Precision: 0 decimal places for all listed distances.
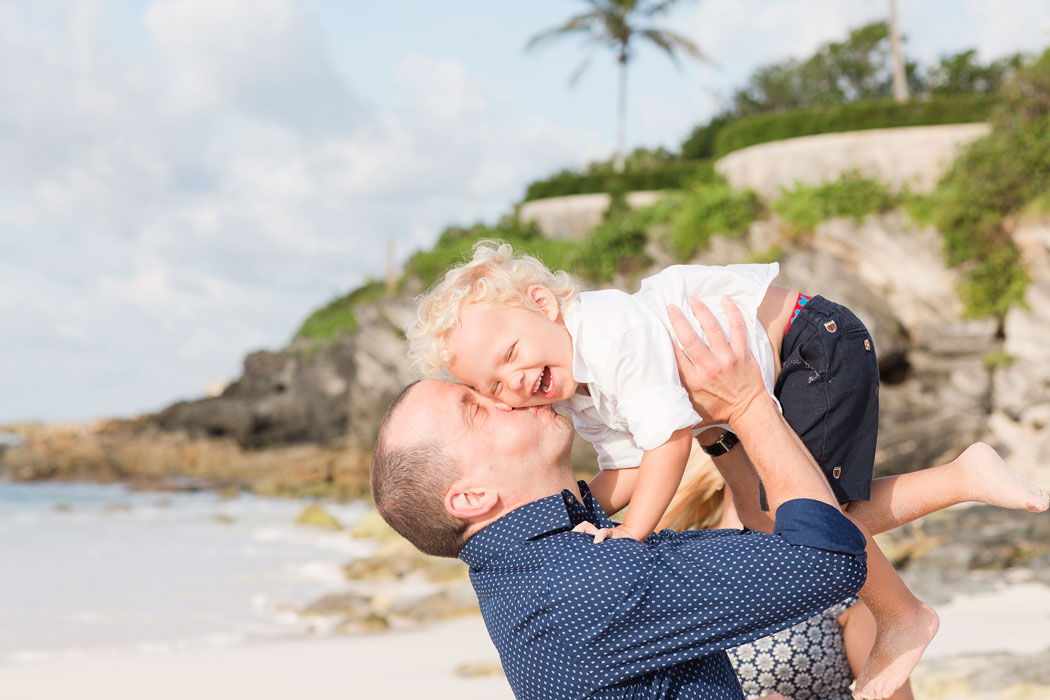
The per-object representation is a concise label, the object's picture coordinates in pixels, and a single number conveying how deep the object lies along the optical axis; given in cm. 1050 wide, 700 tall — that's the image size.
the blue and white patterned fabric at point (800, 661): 282
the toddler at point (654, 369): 246
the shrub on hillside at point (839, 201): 1614
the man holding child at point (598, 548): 186
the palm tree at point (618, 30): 2688
